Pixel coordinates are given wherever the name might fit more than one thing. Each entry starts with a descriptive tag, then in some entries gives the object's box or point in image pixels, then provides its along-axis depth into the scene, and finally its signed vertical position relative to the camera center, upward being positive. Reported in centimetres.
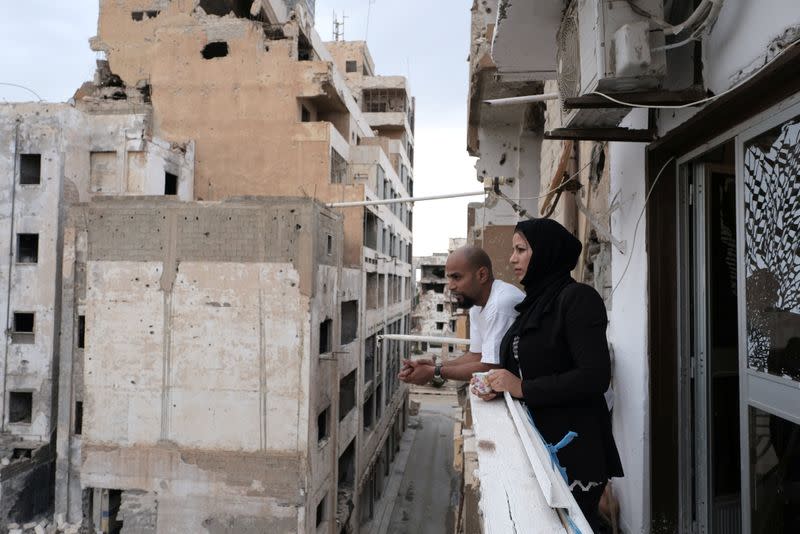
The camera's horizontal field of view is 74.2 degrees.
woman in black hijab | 195 -27
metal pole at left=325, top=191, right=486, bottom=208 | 826 +158
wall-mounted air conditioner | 208 +98
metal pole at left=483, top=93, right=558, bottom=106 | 323 +122
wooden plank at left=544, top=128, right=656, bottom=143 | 267 +80
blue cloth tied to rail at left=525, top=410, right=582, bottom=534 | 171 -55
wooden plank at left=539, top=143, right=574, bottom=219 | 447 +104
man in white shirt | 281 -7
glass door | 184 -10
